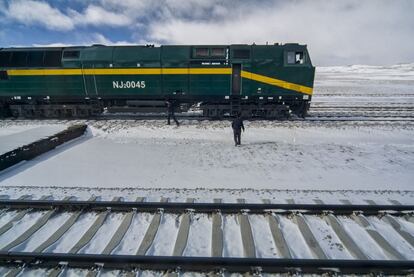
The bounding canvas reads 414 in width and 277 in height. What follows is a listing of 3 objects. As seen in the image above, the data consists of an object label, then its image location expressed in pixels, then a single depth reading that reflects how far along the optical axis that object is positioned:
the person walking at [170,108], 13.96
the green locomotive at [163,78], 14.02
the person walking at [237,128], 10.23
